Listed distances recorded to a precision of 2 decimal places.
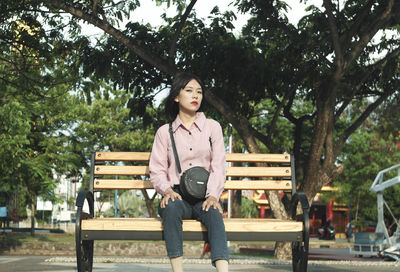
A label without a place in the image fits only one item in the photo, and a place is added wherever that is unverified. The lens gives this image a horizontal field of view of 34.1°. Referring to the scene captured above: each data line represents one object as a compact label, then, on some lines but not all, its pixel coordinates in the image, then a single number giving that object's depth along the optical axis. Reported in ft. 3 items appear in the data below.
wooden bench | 16.02
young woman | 15.89
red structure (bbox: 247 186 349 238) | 176.76
